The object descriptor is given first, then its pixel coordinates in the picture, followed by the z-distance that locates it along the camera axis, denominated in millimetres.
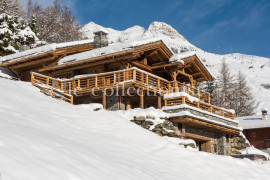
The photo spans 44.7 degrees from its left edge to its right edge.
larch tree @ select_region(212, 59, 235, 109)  44500
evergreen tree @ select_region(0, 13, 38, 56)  35750
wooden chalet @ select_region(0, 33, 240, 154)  19250
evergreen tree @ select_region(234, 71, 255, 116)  44844
